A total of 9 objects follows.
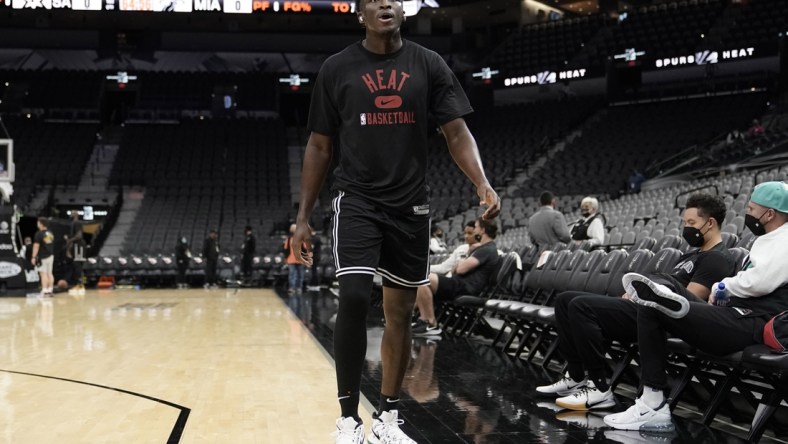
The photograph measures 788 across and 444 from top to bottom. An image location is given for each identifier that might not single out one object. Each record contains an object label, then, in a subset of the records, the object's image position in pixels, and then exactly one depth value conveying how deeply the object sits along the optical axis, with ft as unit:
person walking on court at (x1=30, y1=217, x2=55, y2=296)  42.73
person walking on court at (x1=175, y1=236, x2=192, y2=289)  57.88
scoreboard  73.41
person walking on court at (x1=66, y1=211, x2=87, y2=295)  50.08
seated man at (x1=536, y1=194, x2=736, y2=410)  11.66
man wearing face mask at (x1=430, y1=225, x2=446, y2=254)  37.40
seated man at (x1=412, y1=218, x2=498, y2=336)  23.00
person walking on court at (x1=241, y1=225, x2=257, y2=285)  58.95
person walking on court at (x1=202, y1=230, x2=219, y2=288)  55.98
